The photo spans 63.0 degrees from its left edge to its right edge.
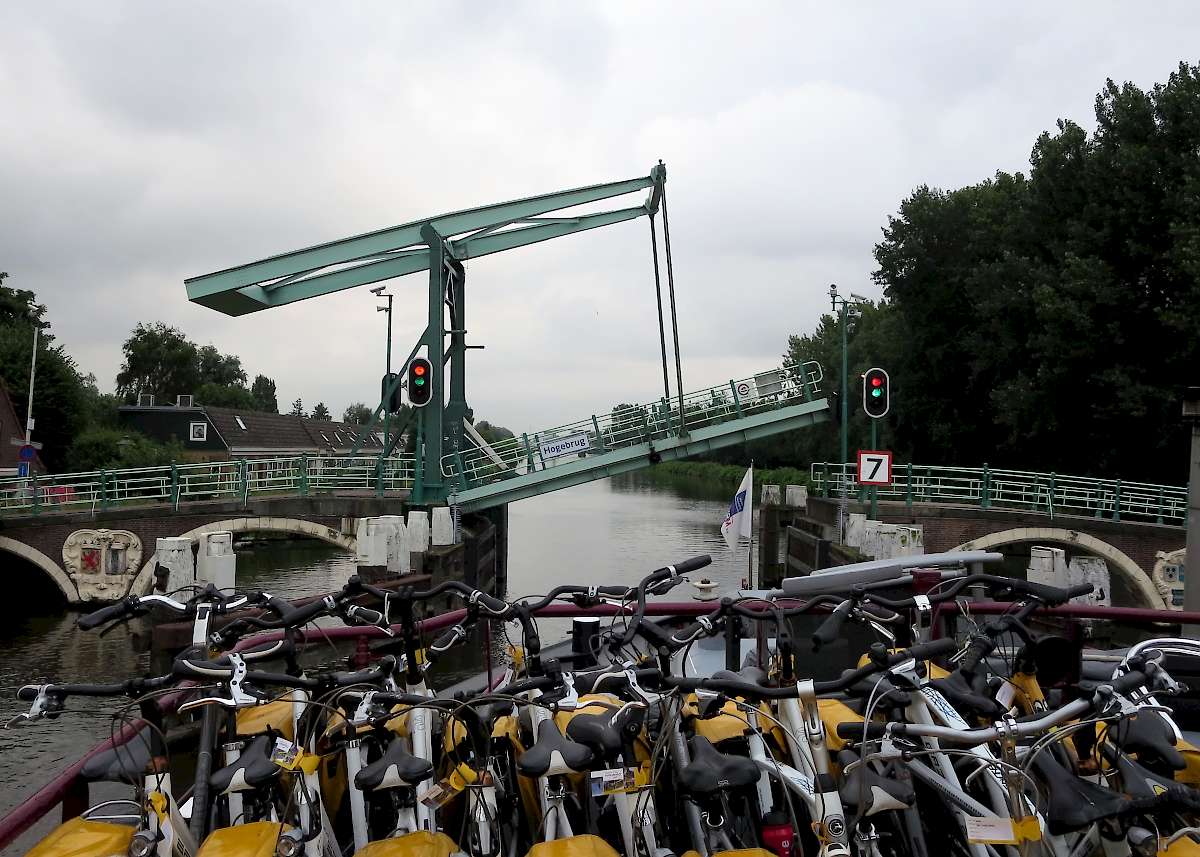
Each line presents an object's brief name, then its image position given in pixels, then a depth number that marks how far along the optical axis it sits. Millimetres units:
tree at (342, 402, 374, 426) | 99362
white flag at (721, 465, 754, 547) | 11375
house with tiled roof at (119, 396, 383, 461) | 45500
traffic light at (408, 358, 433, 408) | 12867
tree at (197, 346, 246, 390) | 79312
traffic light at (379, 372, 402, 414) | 17078
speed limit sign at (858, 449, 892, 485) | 13531
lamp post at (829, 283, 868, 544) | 14596
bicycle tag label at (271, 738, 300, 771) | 2697
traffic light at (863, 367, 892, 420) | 12977
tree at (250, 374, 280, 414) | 97875
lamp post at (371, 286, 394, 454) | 17266
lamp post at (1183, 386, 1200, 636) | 6914
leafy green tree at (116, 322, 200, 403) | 67250
